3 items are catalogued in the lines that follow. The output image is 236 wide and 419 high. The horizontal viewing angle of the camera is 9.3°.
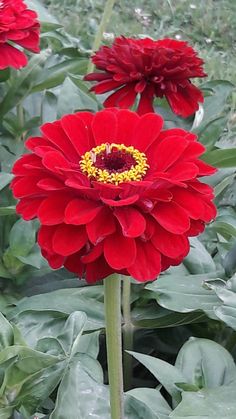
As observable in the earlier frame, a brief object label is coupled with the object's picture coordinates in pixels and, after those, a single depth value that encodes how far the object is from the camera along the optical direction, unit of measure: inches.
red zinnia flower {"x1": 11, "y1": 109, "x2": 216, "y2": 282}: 25.4
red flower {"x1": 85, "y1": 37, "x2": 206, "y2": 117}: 34.6
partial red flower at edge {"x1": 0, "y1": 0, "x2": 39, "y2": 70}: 35.8
